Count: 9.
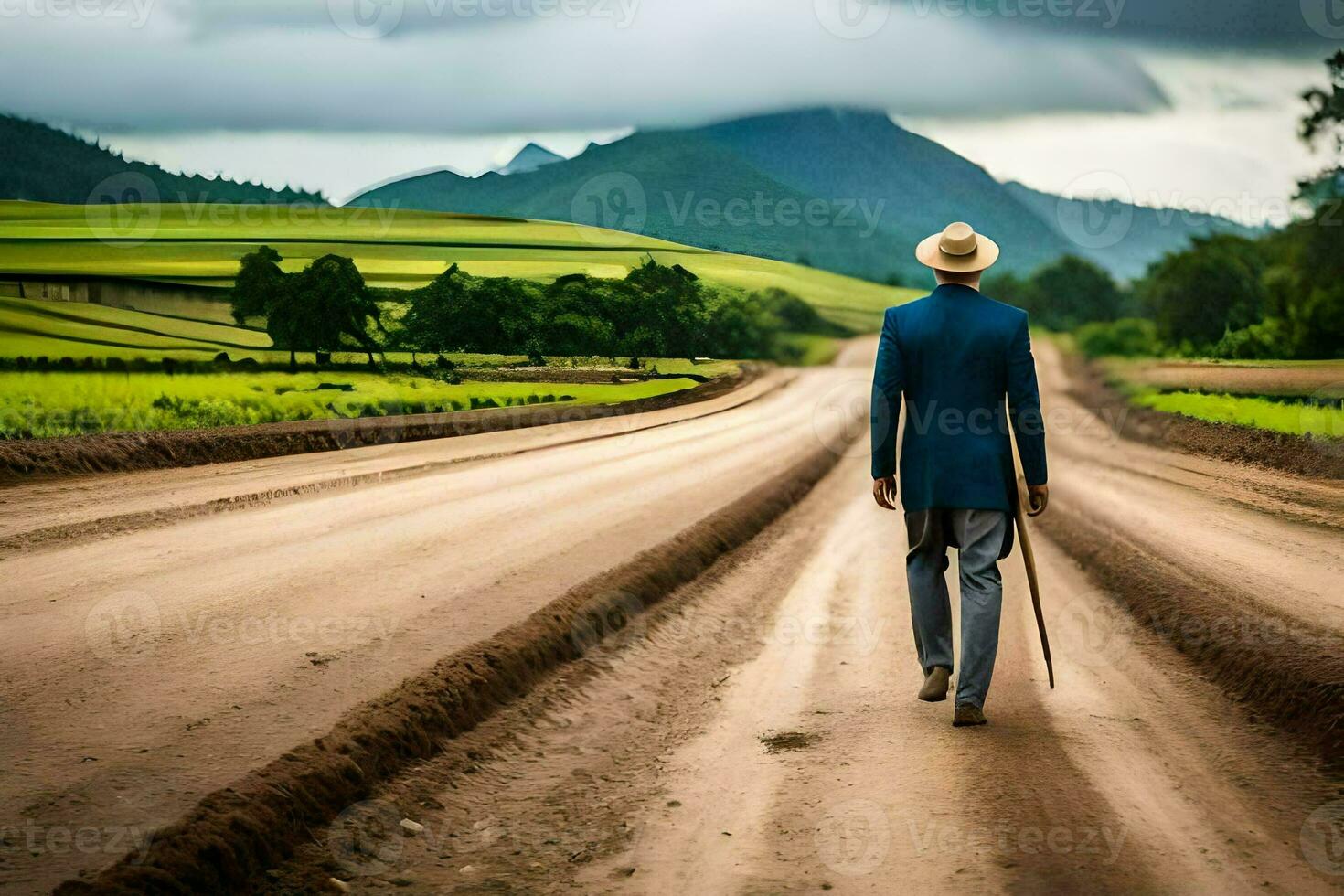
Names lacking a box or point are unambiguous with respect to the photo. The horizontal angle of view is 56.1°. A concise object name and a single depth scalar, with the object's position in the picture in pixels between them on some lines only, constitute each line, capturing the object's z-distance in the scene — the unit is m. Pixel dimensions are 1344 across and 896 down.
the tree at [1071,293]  28.12
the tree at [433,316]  35.16
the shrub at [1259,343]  35.66
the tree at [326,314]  33.97
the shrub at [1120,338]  30.28
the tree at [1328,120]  38.94
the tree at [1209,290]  33.72
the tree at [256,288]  36.00
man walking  6.93
